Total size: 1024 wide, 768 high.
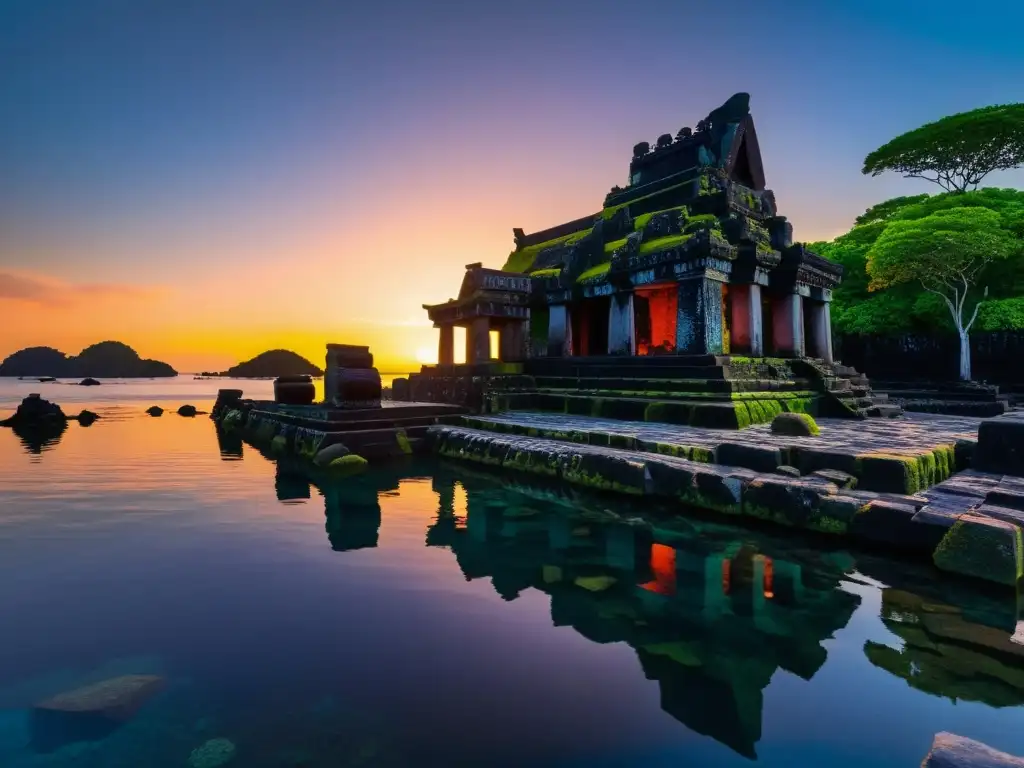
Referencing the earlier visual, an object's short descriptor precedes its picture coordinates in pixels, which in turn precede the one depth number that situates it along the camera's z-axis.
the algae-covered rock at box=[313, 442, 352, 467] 11.97
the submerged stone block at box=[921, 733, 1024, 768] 2.29
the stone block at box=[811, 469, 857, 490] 6.51
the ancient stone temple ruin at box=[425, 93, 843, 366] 14.40
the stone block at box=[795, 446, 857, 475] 6.72
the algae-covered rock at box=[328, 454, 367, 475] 11.59
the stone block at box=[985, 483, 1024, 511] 5.37
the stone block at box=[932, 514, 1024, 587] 4.59
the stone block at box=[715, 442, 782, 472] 7.21
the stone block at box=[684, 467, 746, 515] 6.91
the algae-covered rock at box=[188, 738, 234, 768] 2.74
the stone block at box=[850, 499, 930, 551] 5.43
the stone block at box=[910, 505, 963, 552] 5.17
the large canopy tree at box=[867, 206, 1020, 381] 18.72
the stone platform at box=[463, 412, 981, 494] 6.48
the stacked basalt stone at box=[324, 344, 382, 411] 13.21
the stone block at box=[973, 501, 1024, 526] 4.99
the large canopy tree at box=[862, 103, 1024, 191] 23.78
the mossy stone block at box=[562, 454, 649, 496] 8.04
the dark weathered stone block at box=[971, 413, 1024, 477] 6.67
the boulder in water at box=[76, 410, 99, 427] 26.90
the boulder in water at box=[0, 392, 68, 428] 25.22
